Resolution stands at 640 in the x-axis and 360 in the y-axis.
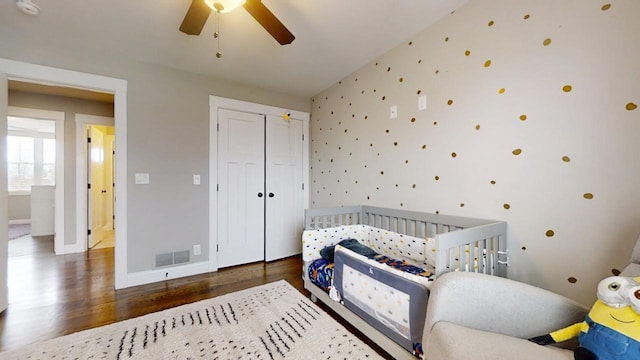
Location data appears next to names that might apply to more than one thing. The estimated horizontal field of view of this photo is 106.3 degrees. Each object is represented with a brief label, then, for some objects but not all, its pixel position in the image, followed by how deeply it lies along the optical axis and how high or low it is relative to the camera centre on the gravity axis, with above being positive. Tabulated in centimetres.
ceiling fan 133 +98
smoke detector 166 +126
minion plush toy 73 -47
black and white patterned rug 149 -107
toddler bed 130 -59
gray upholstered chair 98 -58
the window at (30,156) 588 +71
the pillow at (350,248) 216 -64
